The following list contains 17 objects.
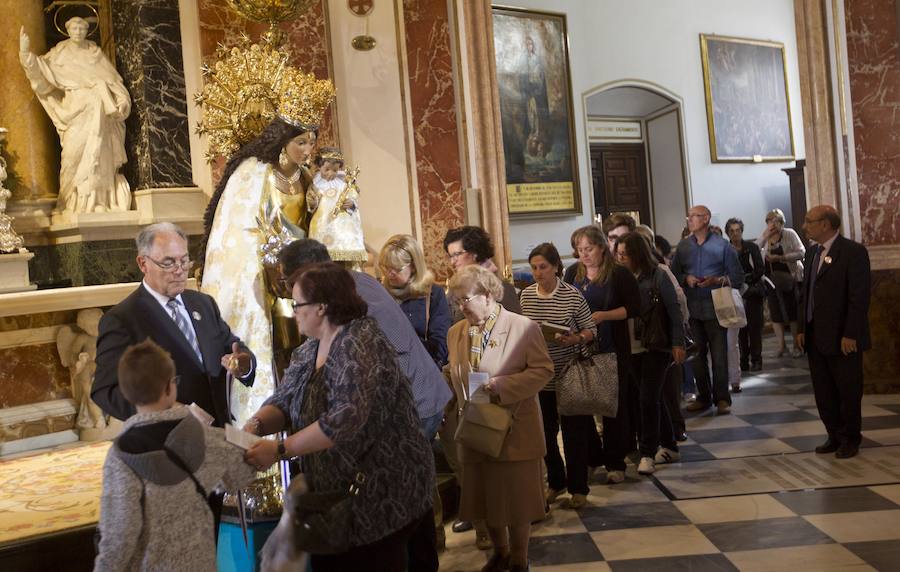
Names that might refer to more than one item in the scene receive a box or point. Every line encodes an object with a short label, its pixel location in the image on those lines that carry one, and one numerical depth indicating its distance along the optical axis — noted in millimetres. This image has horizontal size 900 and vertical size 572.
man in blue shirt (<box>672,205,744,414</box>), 7958
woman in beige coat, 4043
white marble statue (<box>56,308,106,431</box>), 6371
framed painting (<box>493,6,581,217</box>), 13008
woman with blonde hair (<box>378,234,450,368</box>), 4527
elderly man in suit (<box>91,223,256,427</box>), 3256
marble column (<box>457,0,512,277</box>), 8352
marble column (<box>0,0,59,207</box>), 6656
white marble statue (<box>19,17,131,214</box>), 6652
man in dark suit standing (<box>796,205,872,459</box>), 5922
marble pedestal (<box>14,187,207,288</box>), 6582
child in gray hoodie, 2434
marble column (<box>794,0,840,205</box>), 8695
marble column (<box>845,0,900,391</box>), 8336
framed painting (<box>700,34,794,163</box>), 15438
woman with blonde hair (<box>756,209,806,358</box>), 10586
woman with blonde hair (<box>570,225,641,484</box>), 5602
